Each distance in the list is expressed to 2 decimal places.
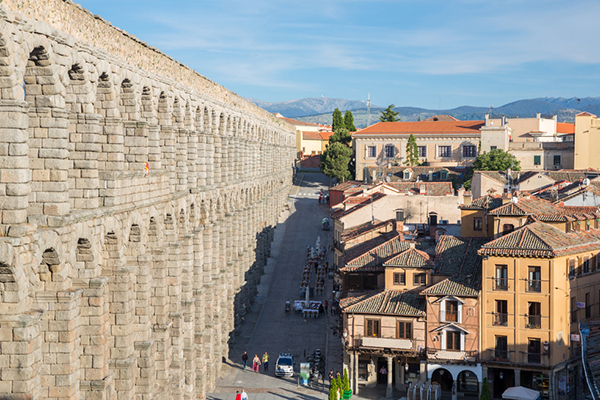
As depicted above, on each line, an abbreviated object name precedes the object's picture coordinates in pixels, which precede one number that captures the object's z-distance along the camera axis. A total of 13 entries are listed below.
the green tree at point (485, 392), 49.00
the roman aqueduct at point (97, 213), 23.08
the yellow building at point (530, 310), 52.28
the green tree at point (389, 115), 167.70
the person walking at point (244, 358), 61.16
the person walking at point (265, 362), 60.72
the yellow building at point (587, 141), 117.76
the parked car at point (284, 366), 58.41
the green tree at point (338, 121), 157.50
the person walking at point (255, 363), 59.72
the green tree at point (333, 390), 47.16
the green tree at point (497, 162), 116.36
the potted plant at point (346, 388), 51.31
